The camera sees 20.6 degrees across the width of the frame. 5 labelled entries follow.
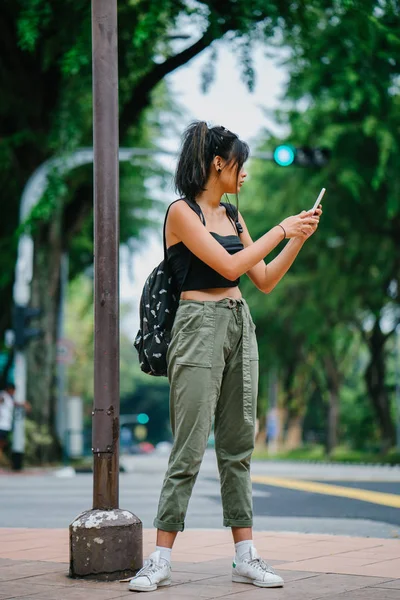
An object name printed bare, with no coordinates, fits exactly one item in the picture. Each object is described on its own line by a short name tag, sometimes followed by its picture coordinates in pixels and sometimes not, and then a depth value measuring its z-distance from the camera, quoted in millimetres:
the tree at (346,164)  16812
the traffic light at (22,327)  17469
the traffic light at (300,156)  16422
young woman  4555
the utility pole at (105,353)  4789
